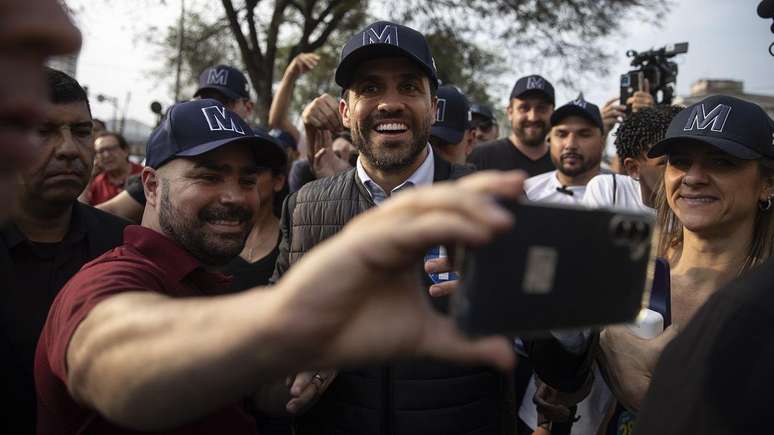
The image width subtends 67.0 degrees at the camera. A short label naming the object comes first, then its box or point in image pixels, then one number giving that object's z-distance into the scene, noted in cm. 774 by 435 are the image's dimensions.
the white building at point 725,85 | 2301
